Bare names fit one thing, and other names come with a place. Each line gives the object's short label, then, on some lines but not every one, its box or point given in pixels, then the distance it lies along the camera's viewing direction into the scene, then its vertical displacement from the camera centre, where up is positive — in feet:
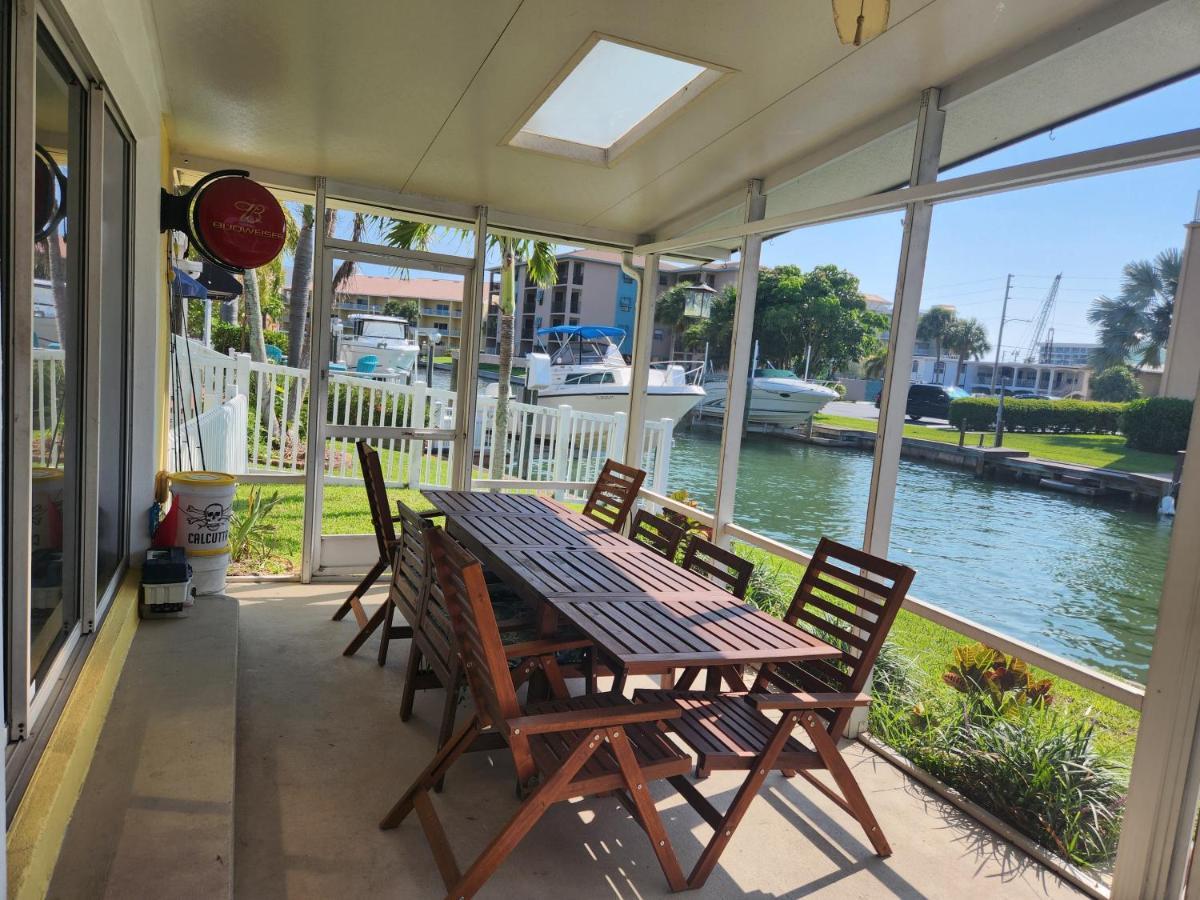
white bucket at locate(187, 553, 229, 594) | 13.53 -4.01
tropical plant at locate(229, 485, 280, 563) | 18.61 -4.54
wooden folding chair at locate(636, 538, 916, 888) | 8.31 -3.84
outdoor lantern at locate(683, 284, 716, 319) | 19.94 +2.02
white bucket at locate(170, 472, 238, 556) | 13.37 -2.91
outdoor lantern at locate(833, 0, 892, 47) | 6.37 +3.03
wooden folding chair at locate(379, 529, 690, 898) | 7.31 -3.75
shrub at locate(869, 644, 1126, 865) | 9.53 -4.76
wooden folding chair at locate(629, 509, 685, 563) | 12.98 -2.75
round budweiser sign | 13.15 +2.02
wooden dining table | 8.18 -2.77
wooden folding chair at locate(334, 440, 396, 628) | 13.98 -2.73
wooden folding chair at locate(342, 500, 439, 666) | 10.75 -3.26
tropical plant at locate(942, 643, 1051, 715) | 11.76 -4.22
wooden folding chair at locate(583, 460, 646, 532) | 15.90 -2.51
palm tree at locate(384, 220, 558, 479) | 20.44 +3.13
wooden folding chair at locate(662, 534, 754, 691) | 10.59 -2.75
